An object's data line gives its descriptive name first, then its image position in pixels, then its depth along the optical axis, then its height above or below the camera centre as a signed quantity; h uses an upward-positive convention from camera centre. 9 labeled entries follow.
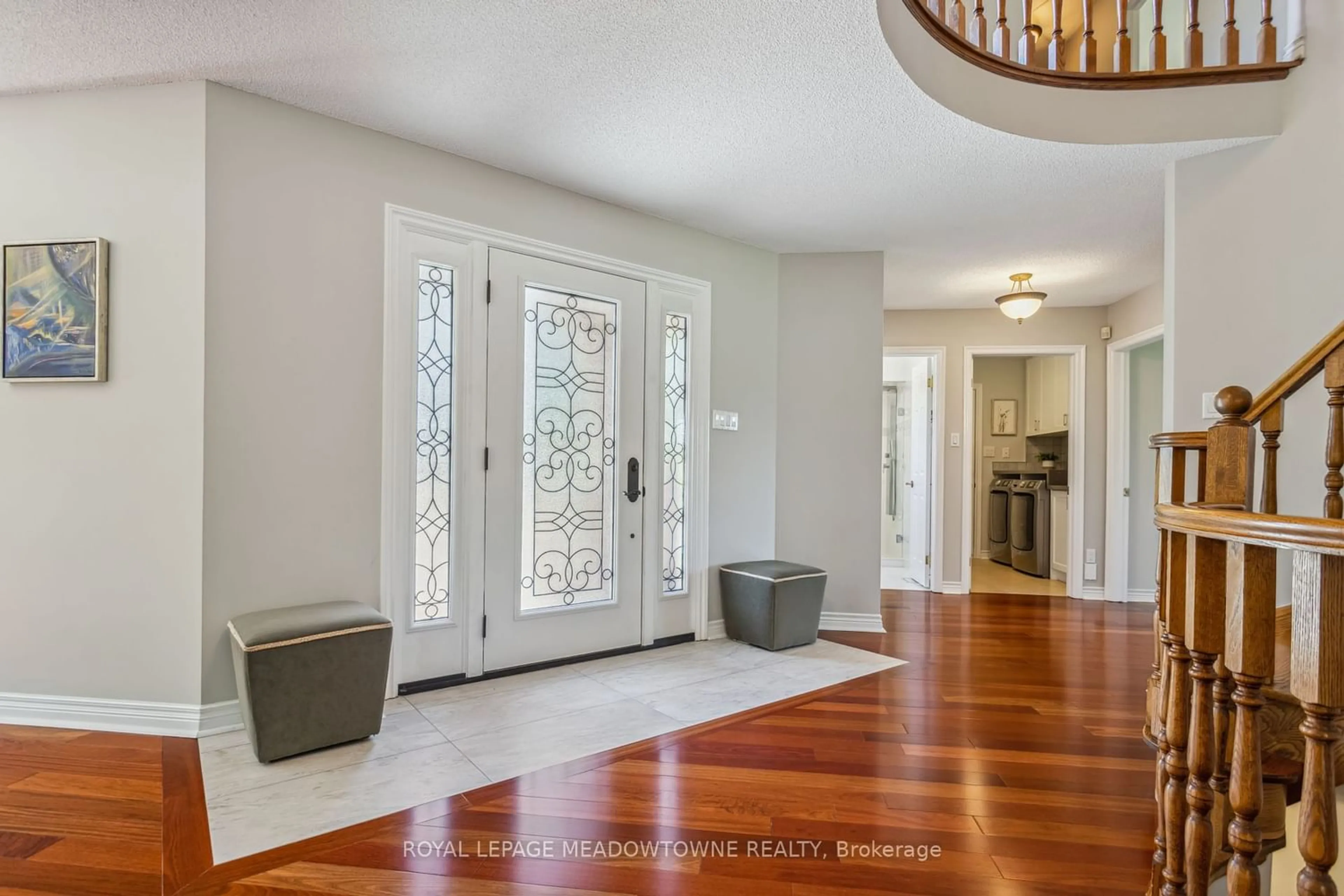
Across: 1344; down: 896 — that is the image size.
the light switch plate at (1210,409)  2.94 +0.19
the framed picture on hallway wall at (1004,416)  7.66 +0.39
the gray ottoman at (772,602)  3.86 -0.88
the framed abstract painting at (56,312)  2.59 +0.48
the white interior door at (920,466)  5.90 -0.13
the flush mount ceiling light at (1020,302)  4.77 +1.04
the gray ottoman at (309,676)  2.30 -0.80
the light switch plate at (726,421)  4.15 +0.16
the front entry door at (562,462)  3.29 -0.08
